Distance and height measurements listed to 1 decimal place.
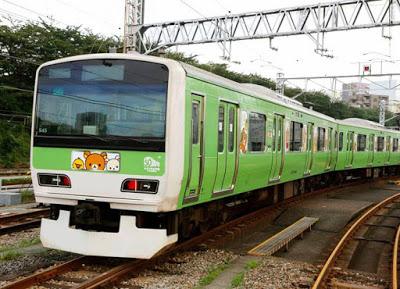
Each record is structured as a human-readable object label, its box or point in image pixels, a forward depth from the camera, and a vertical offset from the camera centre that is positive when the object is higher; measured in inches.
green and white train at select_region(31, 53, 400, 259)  271.4 -3.7
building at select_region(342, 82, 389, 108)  4070.4 +452.1
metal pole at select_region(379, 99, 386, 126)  1798.7 +136.0
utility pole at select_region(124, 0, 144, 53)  866.8 +197.4
